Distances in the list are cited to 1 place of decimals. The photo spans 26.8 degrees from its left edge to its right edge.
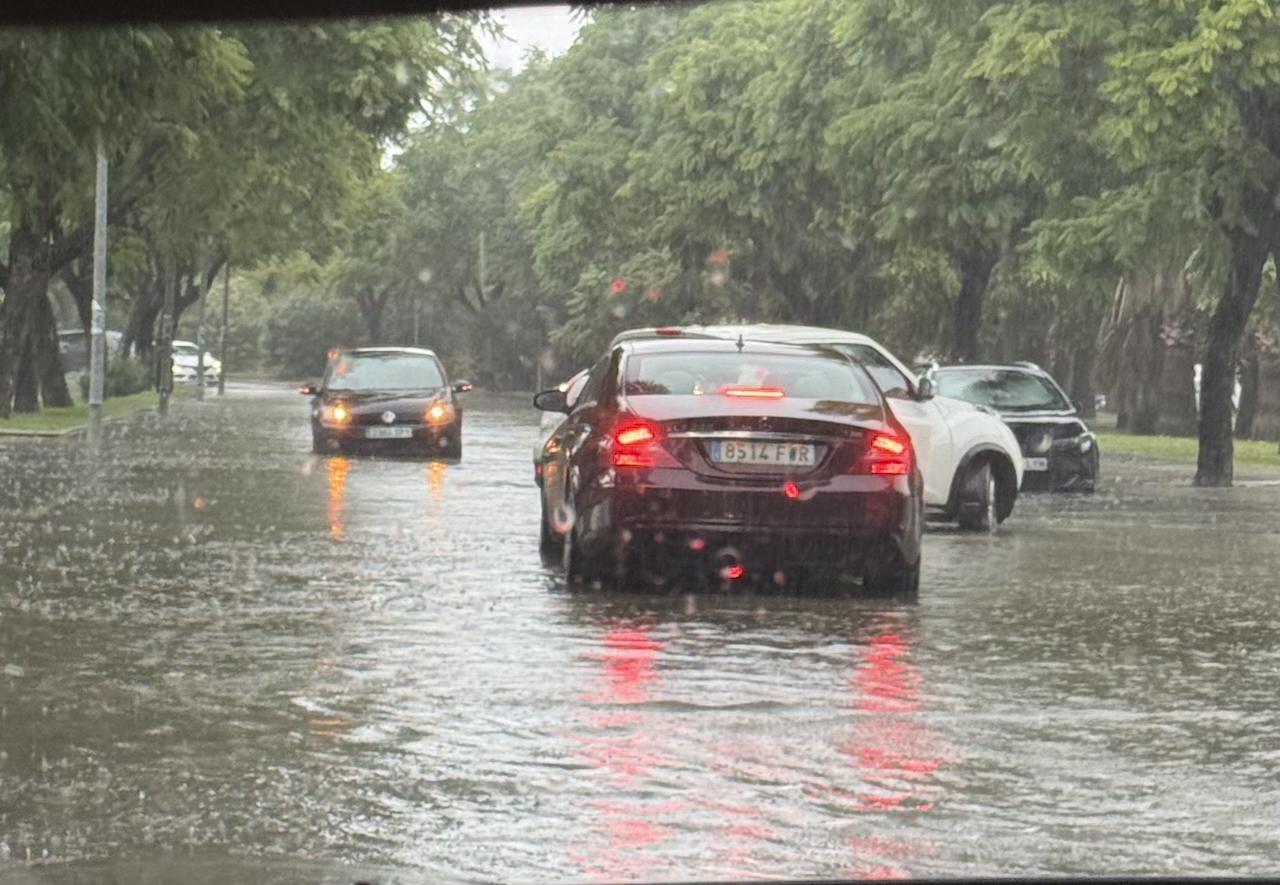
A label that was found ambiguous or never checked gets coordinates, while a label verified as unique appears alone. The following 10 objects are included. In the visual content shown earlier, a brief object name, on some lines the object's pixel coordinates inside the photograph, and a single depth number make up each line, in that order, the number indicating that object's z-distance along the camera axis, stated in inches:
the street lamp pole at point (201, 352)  2797.7
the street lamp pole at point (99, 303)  1595.8
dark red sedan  549.3
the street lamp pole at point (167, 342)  2261.3
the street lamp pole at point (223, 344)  3100.4
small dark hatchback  1312.7
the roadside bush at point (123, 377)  2566.4
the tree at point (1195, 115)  1108.5
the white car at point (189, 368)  3941.9
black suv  1126.4
